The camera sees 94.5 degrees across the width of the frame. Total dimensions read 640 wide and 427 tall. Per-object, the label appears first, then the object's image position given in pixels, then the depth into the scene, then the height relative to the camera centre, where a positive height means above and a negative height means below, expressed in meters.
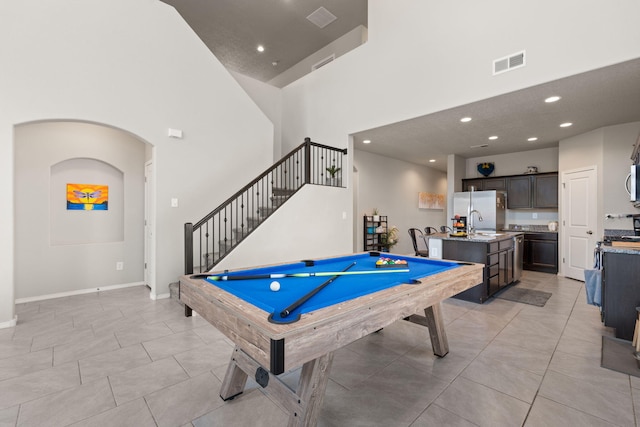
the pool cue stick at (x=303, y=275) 1.96 -0.44
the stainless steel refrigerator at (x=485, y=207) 6.92 +0.13
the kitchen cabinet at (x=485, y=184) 7.46 +0.76
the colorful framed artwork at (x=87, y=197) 4.63 +0.24
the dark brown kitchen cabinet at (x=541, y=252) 6.30 -0.87
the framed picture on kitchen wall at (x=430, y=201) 9.33 +0.39
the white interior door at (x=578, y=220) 5.46 -0.14
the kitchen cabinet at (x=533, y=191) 6.66 +0.51
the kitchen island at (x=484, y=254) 4.19 -0.63
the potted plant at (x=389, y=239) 7.70 -0.69
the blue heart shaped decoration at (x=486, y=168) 7.66 +1.16
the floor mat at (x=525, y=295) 4.24 -1.27
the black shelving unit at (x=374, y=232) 7.40 -0.49
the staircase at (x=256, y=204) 4.13 +0.17
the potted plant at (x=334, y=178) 5.94 +0.70
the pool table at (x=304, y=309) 1.16 -0.47
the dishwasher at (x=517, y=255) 5.26 -0.79
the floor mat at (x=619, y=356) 2.38 -1.26
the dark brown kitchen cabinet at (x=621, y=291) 2.89 -0.78
